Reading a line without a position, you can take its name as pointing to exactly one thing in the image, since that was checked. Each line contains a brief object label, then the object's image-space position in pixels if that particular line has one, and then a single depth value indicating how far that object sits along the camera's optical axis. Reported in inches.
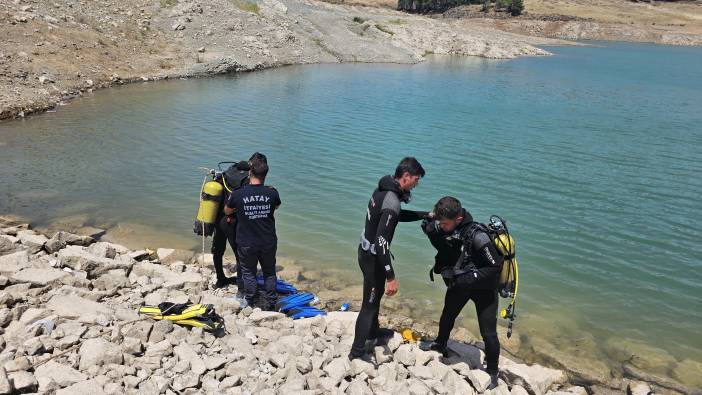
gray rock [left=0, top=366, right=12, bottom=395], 203.2
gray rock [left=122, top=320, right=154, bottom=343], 261.3
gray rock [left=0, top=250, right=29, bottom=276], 322.1
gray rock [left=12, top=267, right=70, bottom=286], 312.2
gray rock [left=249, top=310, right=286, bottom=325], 308.2
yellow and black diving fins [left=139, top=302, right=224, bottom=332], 278.8
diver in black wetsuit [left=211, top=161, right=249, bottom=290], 342.6
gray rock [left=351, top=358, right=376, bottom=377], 259.1
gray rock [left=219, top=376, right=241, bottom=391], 235.9
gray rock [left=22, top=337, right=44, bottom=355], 235.6
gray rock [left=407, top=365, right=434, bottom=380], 264.7
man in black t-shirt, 309.0
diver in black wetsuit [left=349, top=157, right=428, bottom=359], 247.8
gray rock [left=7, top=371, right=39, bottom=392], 209.9
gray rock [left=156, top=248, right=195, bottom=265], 429.4
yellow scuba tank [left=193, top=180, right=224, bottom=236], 343.6
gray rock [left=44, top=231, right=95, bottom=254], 379.9
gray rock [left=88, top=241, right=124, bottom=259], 390.0
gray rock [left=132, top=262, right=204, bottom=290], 353.0
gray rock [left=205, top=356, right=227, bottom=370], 245.1
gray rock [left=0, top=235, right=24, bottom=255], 359.3
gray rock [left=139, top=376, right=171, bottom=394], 224.8
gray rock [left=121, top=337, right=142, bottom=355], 248.2
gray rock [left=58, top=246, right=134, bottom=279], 354.9
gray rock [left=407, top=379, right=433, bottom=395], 247.6
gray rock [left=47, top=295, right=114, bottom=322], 273.5
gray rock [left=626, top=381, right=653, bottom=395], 295.3
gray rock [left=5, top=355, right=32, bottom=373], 220.1
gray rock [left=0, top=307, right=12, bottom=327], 256.7
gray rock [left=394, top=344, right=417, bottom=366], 276.3
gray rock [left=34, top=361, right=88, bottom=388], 220.2
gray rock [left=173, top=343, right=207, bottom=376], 241.8
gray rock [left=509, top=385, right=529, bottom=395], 271.5
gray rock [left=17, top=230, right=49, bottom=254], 377.0
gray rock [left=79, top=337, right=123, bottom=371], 234.1
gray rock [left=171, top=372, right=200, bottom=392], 230.7
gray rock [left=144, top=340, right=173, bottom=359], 248.8
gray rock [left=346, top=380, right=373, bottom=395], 242.2
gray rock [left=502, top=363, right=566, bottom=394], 287.6
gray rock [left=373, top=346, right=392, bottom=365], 275.3
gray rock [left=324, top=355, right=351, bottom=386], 251.8
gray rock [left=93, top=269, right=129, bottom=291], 333.1
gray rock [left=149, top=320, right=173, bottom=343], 261.1
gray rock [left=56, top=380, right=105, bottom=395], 212.8
